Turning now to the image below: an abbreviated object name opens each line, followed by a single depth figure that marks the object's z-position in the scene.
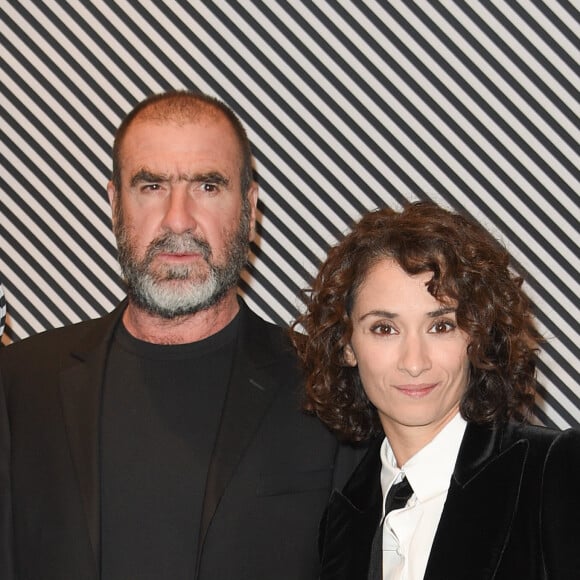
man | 1.77
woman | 1.60
